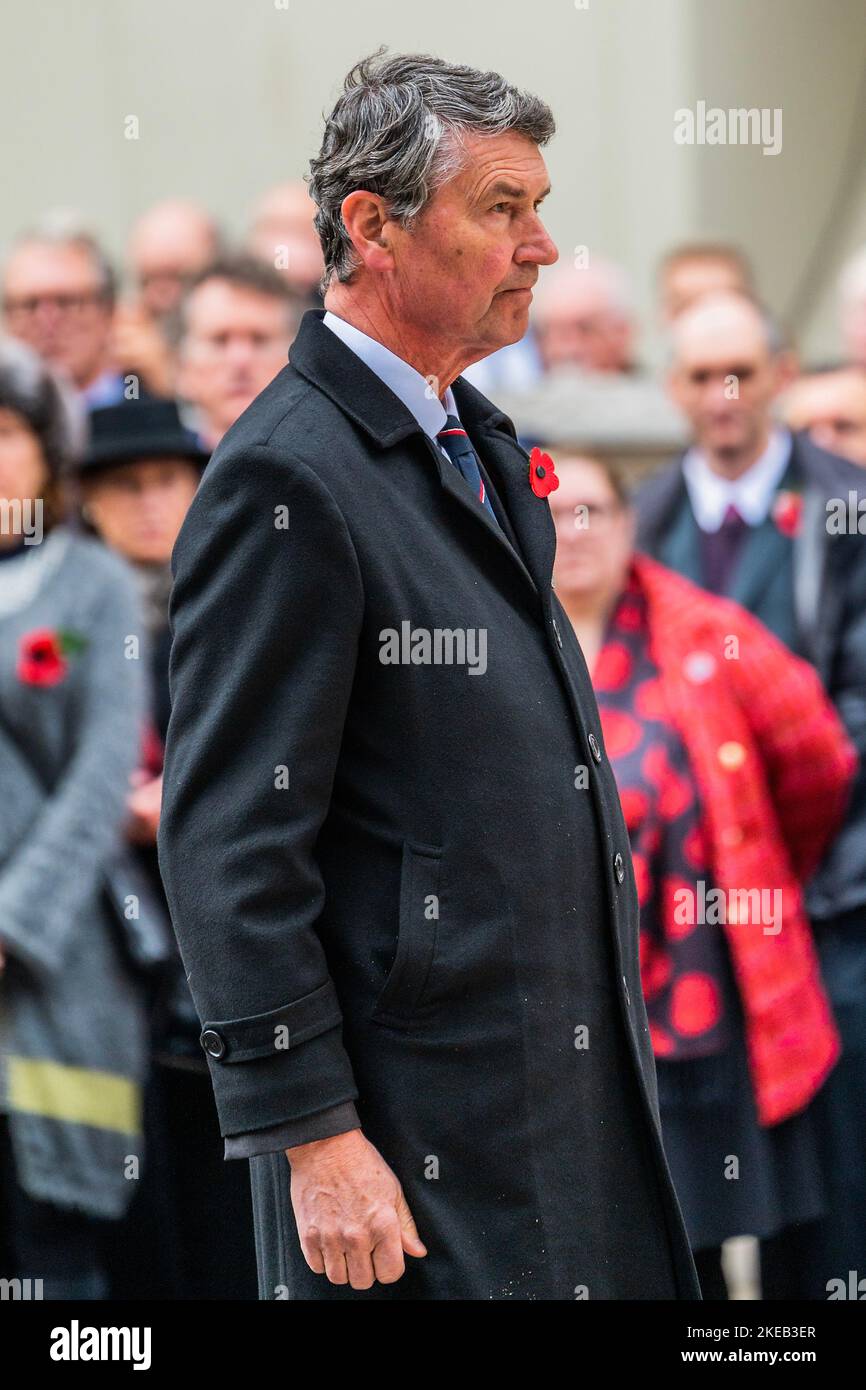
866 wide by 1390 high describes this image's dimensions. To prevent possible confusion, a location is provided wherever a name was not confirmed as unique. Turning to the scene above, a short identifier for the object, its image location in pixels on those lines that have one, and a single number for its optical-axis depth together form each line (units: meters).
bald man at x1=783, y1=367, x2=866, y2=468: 7.82
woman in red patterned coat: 6.42
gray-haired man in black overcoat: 3.57
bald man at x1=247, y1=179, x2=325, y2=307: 8.20
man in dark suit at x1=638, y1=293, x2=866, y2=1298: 6.64
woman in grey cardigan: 6.70
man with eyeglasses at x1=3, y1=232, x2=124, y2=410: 8.14
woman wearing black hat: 6.34
